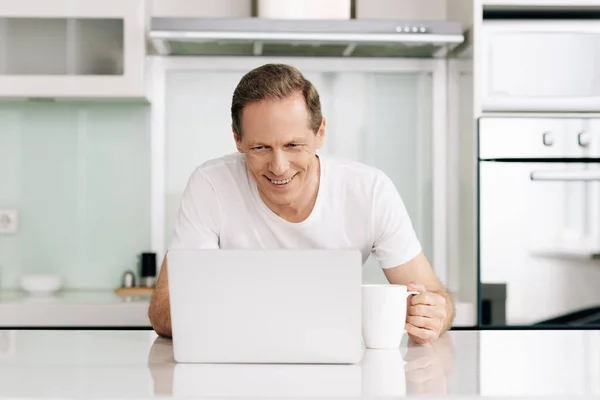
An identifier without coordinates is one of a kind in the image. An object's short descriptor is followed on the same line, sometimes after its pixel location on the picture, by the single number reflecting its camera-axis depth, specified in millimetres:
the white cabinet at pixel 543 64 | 2701
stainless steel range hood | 2600
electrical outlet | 3074
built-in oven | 2658
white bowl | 2922
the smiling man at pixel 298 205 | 1784
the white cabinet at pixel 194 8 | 2998
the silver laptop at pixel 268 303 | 1210
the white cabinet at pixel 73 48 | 2734
